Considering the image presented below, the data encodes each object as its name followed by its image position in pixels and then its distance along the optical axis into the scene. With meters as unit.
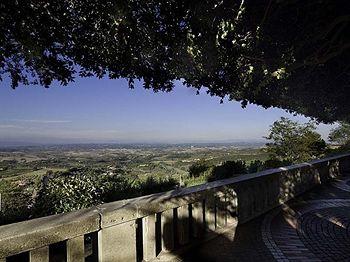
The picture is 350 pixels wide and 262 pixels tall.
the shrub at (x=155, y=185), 11.05
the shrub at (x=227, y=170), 15.05
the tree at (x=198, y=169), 18.82
